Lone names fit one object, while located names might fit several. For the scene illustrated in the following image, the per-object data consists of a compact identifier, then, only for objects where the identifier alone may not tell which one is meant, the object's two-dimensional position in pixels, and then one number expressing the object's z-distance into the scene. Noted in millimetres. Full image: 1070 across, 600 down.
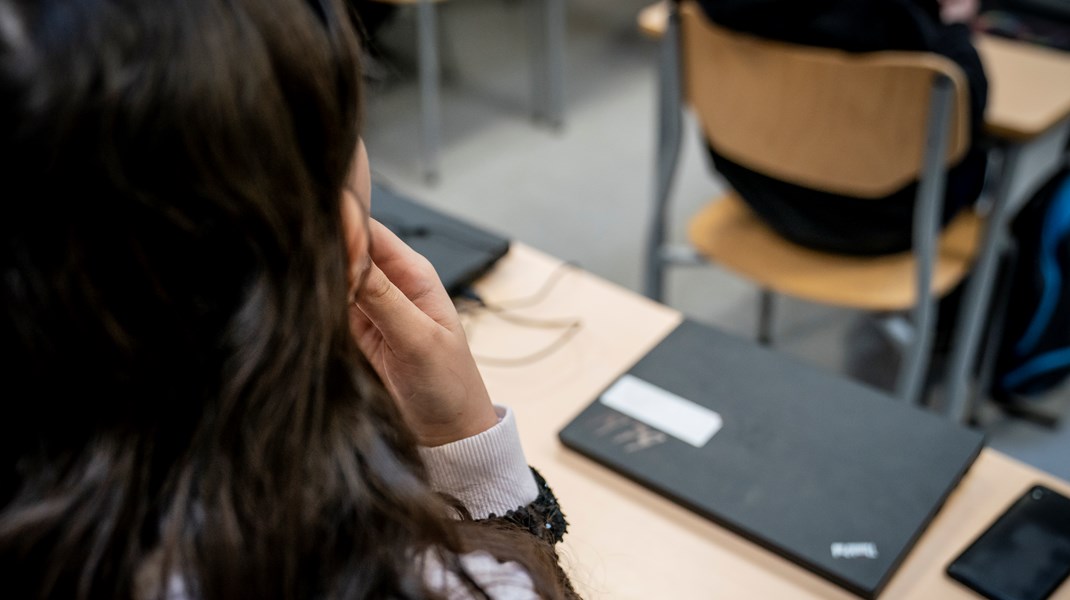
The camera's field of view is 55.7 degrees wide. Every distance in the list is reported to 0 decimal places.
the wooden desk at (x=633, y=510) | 823
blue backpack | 1627
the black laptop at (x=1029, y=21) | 1970
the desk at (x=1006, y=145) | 1538
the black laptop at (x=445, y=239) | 1121
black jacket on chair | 1429
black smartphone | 807
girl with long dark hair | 420
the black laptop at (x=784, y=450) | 836
